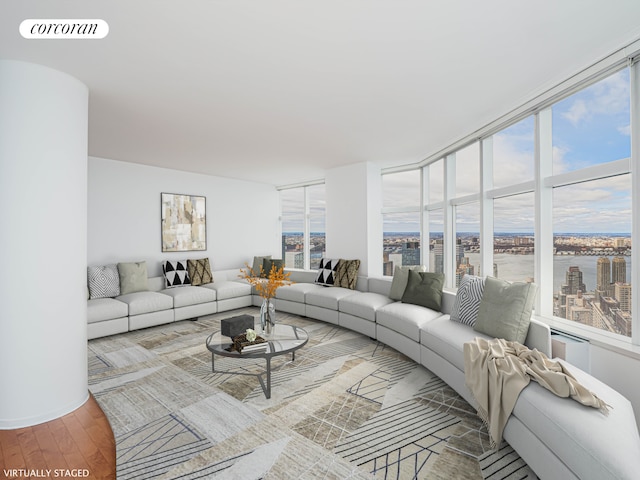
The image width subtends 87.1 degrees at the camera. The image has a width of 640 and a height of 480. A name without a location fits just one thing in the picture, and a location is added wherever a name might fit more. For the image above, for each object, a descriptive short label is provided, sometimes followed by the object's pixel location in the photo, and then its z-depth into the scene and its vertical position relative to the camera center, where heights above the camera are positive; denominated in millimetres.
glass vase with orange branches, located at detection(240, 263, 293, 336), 3521 -709
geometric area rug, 2002 -1345
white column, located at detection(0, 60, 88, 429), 2439 -21
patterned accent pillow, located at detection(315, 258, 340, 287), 5754 -558
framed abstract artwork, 6086 +328
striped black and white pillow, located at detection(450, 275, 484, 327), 3287 -625
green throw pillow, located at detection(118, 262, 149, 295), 5129 -586
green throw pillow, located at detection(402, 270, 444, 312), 4047 -628
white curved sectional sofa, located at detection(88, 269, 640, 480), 1571 -949
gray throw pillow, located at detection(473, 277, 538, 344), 2740 -610
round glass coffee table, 2896 -982
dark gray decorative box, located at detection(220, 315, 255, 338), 3299 -857
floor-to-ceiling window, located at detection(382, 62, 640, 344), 2525 +340
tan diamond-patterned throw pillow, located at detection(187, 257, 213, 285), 6055 -576
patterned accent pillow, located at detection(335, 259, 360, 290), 5504 -569
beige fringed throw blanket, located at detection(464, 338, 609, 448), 1875 -854
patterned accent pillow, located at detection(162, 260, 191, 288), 5766 -586
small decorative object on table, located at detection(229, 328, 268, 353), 2992 -953
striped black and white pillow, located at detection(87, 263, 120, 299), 4797 -603
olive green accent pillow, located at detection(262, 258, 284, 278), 6758 -499
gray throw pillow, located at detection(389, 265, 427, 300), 4590 -573
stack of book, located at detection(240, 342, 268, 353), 2965 -971
